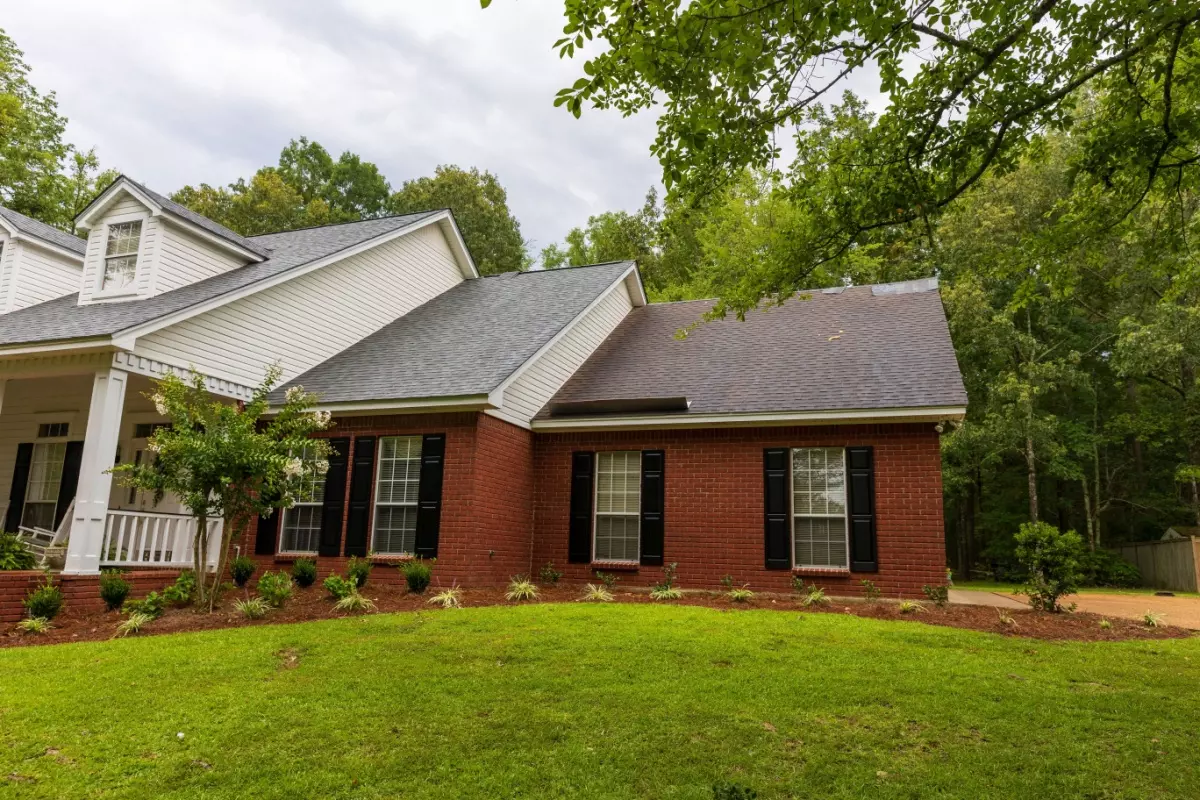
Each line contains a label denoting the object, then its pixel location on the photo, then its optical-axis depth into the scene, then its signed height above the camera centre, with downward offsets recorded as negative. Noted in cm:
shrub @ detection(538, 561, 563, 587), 1217 -74
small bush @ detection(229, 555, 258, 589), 1051 -69
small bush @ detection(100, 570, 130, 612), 893 -87
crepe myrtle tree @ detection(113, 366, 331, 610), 880 +64
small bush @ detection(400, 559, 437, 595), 1002 -67
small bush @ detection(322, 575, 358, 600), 923 -78
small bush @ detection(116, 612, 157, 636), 787 -111
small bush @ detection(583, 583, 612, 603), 1012 -88
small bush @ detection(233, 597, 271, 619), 840 -97
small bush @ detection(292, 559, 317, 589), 1027 -70
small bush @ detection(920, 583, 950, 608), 1024 -75
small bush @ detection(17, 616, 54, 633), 802 -117
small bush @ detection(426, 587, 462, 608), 933 -91
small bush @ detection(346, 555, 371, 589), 1015 -66
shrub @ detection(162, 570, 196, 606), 922 -89
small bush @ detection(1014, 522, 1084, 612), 936 -25
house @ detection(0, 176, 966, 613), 1070 +165
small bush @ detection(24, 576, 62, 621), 843 -97
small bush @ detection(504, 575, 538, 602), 1016 -86
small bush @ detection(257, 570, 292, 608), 896 -82
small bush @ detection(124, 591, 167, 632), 854 -101
